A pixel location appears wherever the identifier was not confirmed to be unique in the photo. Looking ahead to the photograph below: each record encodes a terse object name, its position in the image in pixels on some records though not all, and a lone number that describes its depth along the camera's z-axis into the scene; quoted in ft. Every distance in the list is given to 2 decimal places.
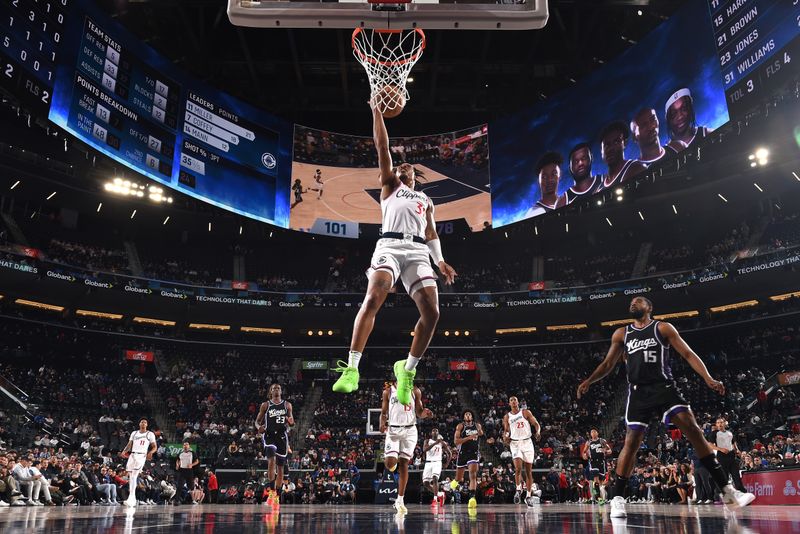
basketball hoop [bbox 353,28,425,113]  23.80
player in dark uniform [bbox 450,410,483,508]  44.55
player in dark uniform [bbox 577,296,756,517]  23.30
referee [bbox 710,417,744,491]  43.71
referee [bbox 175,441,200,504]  60.29
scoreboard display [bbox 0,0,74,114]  68.28
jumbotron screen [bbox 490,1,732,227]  80.33
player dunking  20.93
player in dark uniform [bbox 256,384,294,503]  41.37
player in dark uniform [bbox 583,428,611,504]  54.08
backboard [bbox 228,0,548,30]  22.57
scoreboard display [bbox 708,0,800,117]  68.44
